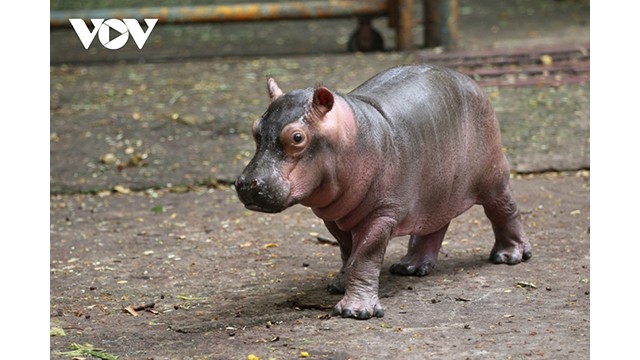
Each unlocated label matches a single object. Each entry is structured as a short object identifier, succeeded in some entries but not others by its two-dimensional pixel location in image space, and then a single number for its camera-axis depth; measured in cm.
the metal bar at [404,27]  2073
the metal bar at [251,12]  2012
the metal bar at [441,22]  2067
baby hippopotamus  884
